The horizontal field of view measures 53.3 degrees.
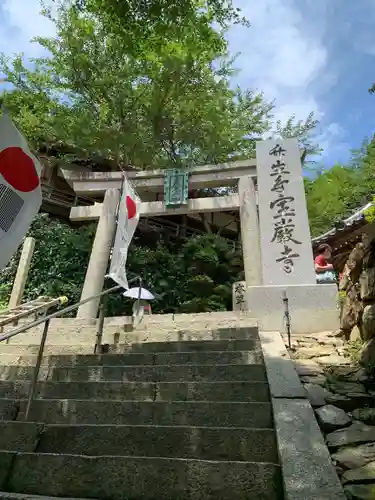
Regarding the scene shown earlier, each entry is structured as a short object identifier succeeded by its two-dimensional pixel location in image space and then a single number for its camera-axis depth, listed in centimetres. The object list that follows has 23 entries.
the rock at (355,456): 241
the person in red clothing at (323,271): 824
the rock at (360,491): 198
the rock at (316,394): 334
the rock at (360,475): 219
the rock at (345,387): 348
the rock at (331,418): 296
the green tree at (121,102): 1380
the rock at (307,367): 421
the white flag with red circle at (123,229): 560
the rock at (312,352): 500
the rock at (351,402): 329
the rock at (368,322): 376
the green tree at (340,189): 1722
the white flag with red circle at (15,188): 289
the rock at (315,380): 387
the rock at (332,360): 449
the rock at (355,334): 478
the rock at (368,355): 373
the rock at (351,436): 270
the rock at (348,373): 375
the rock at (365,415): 303
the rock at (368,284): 389
